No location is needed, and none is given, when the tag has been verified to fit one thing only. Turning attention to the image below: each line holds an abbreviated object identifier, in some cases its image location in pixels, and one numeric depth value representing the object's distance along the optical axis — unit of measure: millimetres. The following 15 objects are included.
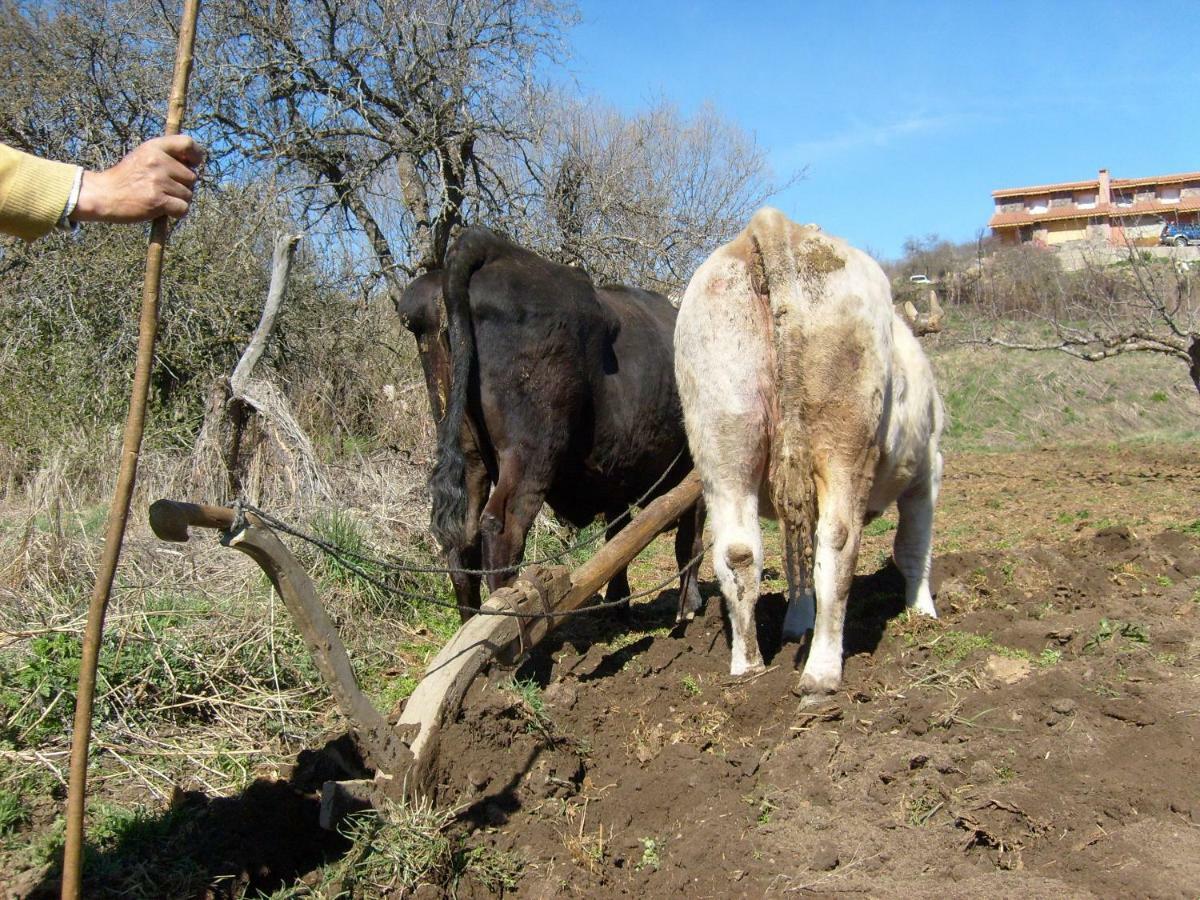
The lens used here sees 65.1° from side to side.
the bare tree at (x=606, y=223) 12562
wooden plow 2828
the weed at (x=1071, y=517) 9008
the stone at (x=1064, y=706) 3661
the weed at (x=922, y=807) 3145
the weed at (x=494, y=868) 3006
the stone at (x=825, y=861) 2961
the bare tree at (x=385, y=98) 12148
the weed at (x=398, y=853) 2943
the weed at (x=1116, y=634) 4414
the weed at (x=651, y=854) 3127
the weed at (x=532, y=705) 3799
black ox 4973
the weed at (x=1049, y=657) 4352
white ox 4254
